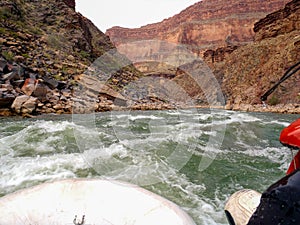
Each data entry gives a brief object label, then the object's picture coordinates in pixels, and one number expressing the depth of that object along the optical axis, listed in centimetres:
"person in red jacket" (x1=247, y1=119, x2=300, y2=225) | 88
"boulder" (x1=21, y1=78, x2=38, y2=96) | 1143
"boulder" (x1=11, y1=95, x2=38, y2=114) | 1009
